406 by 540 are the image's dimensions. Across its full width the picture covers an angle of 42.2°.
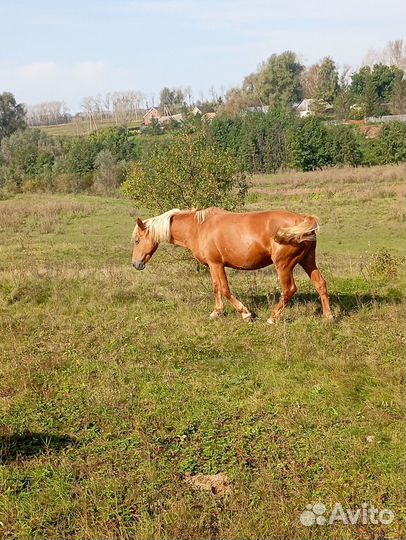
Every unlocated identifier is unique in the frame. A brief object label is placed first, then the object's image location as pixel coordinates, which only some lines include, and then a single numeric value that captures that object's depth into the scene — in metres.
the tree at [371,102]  72.81
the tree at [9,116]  75.81
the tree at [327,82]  85.25
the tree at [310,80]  99.38
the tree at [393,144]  53.97
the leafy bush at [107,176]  48.69
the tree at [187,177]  15.09
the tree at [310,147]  56.53
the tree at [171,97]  128.12
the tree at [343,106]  73.44
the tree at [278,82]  94.44
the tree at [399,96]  71.81
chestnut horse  7.77
